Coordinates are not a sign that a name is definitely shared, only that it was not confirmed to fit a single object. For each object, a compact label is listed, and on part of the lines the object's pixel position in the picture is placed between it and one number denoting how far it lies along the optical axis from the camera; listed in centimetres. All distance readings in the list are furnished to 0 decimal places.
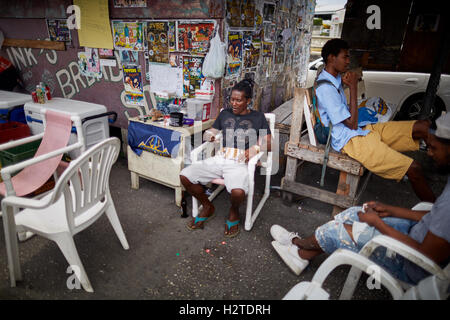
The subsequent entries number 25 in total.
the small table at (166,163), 309
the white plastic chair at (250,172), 273
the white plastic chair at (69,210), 184
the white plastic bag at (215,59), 324
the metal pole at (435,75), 368
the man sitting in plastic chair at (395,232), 148
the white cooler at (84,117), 367
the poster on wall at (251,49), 379
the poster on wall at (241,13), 330
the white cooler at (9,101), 394
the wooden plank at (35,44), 459
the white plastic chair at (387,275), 139
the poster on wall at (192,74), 350
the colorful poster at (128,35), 375
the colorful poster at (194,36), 329
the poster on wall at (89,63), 433
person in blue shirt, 269
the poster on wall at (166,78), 368
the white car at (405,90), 571
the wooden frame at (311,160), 293
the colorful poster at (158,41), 355
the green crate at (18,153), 298
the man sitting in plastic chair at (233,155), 274
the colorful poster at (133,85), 402
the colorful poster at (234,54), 346
